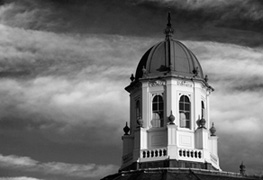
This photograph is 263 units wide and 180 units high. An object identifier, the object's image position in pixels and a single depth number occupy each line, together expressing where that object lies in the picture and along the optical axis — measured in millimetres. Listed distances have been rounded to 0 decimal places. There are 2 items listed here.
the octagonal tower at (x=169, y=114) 68125
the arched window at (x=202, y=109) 71588
